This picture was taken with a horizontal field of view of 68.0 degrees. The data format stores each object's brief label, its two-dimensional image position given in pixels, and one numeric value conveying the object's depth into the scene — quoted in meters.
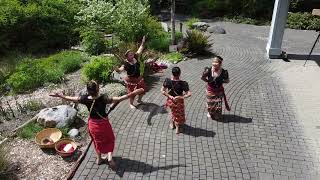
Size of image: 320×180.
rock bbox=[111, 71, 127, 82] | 6.93
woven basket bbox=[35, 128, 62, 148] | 4.94
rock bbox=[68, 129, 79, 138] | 5.17
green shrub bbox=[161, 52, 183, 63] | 8.23
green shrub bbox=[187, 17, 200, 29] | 11.33
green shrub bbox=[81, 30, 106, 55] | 8.63
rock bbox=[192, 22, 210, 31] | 11.21
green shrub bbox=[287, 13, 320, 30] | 11.88
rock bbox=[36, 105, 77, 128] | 5.28
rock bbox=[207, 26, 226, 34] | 11.02
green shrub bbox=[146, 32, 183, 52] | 8.76
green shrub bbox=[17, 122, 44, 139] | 5.18
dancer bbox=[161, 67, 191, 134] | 4.95
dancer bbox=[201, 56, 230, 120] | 5.30
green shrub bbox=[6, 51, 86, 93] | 6.99
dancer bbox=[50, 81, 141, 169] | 4.13
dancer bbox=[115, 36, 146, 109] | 5.66
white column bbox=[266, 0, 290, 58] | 8.21
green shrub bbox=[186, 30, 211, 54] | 8.53
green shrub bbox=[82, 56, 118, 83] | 6.70
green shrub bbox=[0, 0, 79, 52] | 9.49
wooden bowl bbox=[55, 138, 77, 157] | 4.71
